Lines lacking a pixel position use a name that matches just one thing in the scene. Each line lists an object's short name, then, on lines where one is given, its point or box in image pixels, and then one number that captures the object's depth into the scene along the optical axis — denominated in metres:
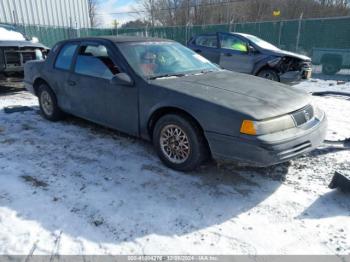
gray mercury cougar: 2.92
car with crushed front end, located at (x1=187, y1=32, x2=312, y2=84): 8.38
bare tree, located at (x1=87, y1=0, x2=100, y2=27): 41.33
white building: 19.72
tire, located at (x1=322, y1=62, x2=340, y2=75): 11.64
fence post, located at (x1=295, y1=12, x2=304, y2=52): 13.32
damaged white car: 7.26
